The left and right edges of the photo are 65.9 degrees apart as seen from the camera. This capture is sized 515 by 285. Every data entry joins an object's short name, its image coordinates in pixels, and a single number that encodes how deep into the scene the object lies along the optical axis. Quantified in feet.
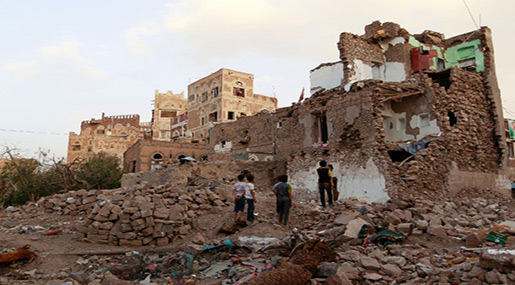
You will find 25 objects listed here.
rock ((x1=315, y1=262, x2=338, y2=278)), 19.37
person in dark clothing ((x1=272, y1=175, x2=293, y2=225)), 32.73
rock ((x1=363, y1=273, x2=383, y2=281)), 19.39
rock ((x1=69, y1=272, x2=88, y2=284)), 22.65
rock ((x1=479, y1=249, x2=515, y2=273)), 16.89
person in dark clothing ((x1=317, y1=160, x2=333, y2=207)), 37.78
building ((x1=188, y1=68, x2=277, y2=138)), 154.40
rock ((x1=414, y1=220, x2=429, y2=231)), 26.76
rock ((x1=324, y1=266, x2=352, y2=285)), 18.02
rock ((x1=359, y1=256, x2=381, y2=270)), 20.43
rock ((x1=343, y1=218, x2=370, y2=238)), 26.16
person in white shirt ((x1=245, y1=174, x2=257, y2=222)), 32.89
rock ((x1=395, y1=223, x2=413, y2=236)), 26.27
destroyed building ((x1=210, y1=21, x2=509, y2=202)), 50.44
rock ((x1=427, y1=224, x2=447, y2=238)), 26.04
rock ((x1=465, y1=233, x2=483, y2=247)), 23.75
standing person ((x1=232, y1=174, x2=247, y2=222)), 32.78
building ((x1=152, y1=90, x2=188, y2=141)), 187.93
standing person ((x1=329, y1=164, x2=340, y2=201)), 41.02
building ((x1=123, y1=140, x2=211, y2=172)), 112.27
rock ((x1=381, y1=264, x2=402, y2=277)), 19.87
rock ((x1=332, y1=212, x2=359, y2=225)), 28.71
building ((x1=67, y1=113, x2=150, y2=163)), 178.40
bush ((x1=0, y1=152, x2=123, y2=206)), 82.02
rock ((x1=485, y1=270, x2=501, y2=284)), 16.66
